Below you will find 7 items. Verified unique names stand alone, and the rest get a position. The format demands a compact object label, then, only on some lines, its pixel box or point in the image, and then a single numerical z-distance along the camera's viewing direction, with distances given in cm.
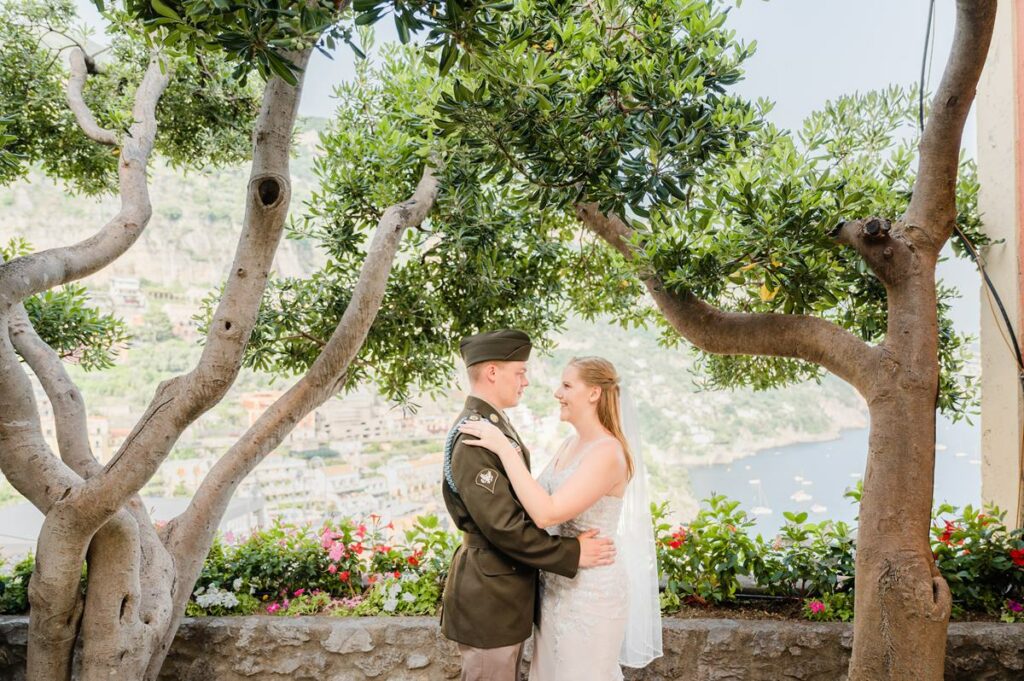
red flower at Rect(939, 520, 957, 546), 358
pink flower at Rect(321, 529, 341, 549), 408
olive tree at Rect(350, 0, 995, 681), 247
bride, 230
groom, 228
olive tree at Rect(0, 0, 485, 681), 258
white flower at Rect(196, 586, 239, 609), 369
